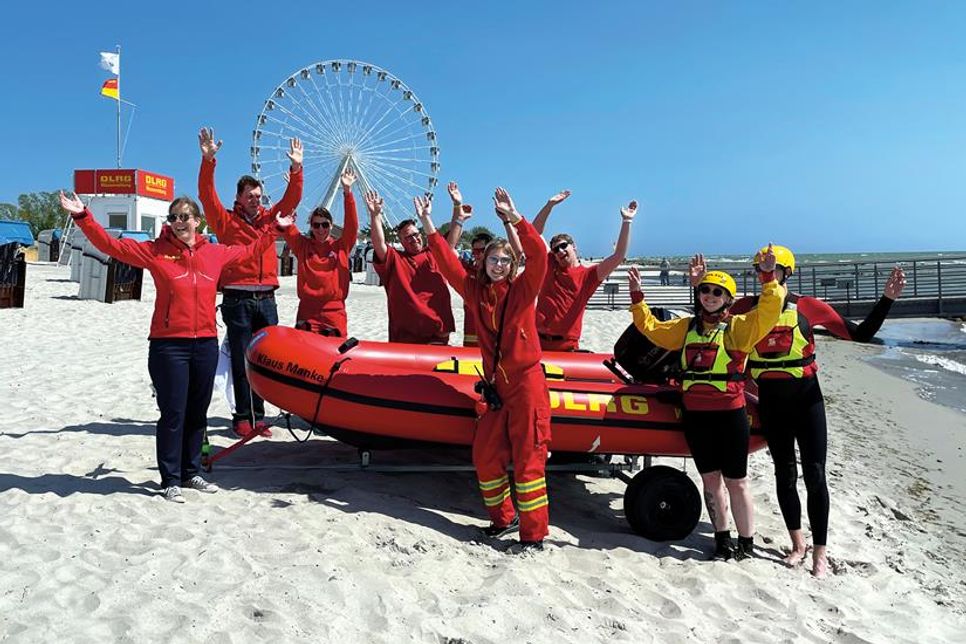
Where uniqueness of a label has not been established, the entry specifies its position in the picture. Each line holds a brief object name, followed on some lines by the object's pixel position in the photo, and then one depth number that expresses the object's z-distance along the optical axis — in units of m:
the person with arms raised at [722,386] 3.38
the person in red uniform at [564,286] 4.31
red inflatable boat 3.87
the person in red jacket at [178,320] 3.59
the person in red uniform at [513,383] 3.38
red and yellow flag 38.81
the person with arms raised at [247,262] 4.59
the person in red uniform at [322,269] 4.63
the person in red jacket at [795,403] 3.39
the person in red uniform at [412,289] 4.65
